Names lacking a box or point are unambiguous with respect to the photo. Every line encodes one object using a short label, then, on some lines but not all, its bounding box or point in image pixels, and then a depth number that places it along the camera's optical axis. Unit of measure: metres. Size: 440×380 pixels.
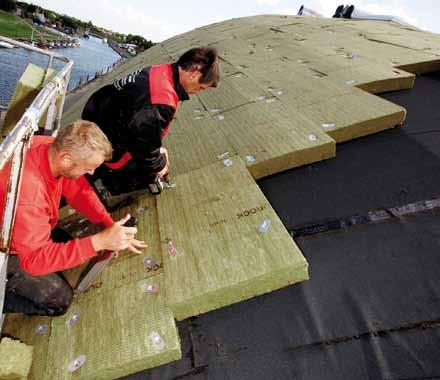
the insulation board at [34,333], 2.06
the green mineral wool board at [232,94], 4.86
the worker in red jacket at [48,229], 1.96
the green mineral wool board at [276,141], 3.39
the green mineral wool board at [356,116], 3.75
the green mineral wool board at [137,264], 2.42
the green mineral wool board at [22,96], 3.29
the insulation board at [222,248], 2.13
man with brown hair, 2.73
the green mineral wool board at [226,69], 6.41
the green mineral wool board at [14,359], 1.94
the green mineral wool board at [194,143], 3.67
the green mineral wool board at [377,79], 4.71
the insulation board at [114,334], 1.93
